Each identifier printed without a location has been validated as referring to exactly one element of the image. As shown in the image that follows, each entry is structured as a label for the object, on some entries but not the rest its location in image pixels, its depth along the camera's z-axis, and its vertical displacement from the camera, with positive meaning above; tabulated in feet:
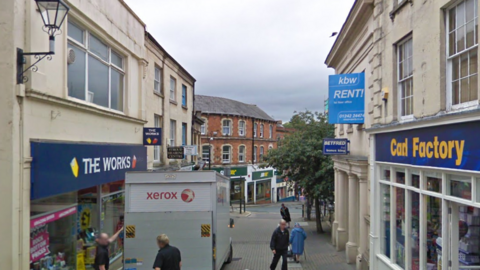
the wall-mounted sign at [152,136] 49.03 +0.61
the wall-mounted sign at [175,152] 59.98 -1.63
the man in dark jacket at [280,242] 37.73 -9.43
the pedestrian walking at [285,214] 74.74 -13.48
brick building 152.87 -0.71
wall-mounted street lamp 23.39 +6.71
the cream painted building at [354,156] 39.75 -1.55
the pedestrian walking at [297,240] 46.34 -11.32
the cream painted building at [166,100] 55.98 +6.62
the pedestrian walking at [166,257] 25.17 -7.28
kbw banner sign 40.75 +4.32
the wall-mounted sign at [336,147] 47.65 -0.67
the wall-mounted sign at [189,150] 64.08 -1.42
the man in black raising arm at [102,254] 28.32 -8.02
